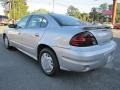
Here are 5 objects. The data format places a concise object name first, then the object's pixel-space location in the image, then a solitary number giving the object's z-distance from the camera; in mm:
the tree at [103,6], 97956
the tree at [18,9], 43594
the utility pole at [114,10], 33831
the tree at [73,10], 86725
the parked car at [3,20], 32020
